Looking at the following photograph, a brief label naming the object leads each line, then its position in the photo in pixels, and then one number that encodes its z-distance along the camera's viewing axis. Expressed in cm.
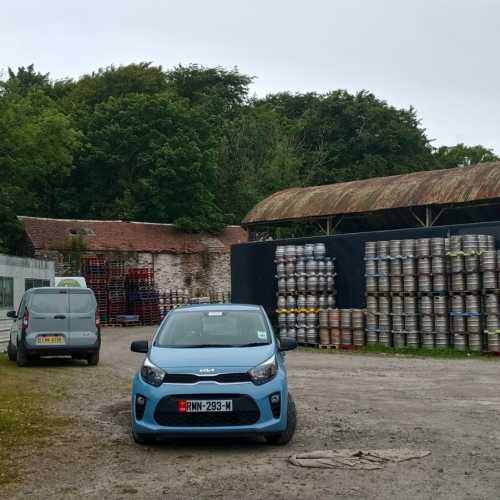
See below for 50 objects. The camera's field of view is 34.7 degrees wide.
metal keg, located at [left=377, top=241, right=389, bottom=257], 2319
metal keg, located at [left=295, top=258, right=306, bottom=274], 2541
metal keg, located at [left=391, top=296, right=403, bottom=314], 2269
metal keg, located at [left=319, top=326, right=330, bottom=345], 2444
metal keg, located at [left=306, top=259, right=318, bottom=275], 2522
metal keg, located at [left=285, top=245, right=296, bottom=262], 2570
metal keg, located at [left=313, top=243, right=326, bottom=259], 2527
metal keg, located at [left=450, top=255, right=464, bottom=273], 2156
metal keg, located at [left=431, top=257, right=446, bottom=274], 2198
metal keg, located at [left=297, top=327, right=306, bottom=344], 2512
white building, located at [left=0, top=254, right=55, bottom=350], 2375
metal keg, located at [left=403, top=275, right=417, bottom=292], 2252
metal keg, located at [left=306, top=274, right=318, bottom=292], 2512
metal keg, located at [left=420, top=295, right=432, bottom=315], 2211
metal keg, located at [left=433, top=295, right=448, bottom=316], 2186
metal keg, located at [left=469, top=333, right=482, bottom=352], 2114
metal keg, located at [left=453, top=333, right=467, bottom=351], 2136
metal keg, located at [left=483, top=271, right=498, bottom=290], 2095
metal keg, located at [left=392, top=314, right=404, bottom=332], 2270
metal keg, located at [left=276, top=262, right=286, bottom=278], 2589
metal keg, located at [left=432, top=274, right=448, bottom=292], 2194
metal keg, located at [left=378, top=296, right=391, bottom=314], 2306
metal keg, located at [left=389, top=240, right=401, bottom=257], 2288
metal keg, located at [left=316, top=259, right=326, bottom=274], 2522
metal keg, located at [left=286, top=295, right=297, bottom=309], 2552
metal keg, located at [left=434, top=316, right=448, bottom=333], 2184
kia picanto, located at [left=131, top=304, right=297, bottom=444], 853
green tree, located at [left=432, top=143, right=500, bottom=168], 7656
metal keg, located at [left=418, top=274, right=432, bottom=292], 2228
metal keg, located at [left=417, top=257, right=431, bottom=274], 2231
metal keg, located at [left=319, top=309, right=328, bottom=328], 2448
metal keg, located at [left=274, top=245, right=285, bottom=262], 2588
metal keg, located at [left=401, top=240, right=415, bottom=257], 2266
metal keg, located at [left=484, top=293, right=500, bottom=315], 2089
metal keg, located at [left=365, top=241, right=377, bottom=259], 2348
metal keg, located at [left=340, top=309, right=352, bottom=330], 2395
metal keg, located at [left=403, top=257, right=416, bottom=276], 2258
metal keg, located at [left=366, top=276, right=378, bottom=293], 2338
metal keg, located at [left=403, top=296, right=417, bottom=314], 2244
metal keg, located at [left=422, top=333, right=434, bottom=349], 2198
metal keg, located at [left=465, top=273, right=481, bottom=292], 2130
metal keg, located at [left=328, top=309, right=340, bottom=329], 2414
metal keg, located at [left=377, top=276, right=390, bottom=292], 2309
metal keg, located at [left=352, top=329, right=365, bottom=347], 2372
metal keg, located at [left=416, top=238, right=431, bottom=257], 2234
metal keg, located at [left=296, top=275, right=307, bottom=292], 2532
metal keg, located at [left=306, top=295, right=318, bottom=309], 2502
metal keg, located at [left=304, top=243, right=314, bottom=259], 2540
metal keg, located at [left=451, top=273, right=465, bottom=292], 2155
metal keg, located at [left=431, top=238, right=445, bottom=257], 2206
